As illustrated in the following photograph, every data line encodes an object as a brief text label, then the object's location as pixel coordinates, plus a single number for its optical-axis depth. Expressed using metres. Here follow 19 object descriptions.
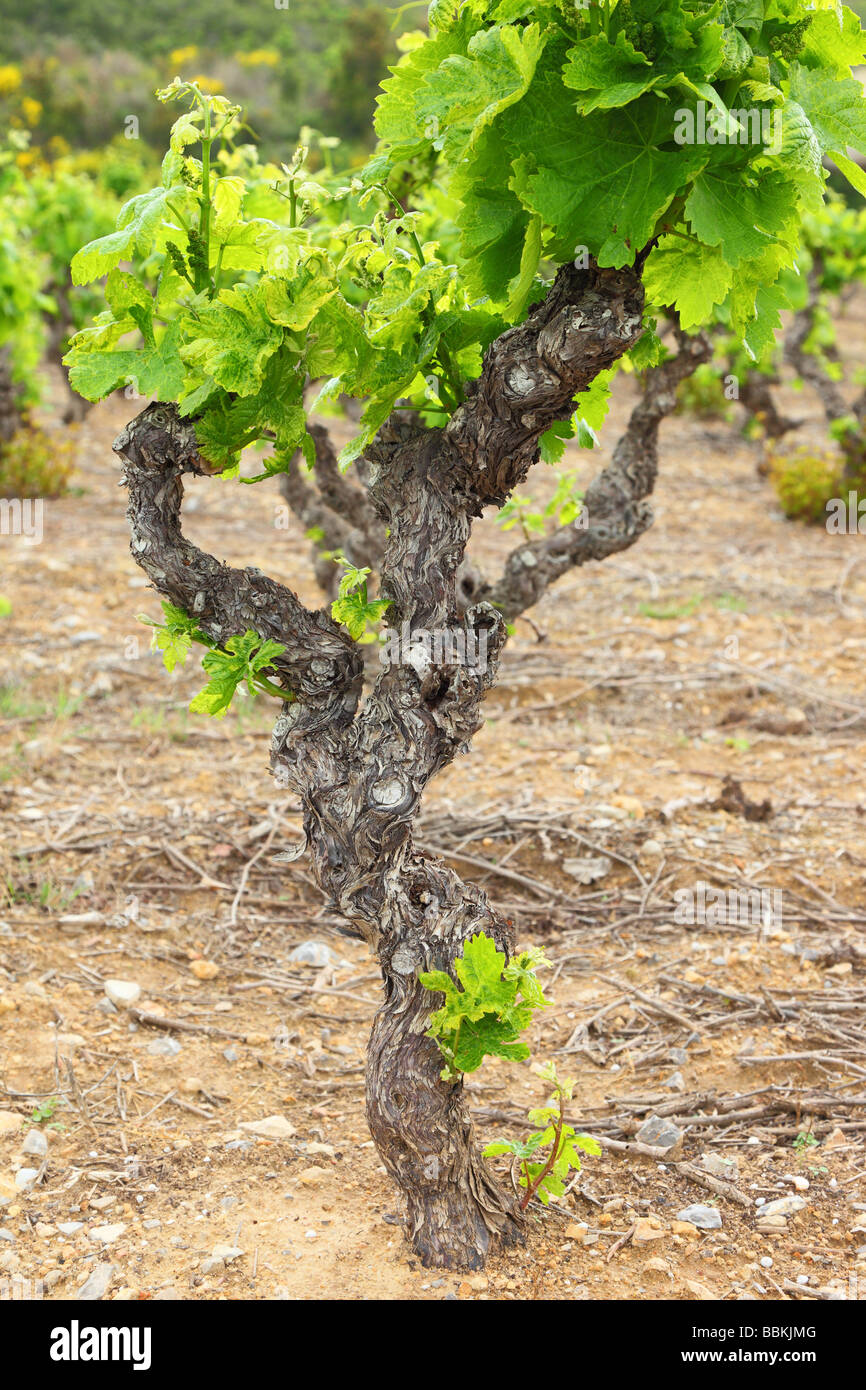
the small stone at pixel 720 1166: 2.88
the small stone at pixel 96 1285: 2.39
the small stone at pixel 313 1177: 2.84
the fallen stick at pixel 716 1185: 2.77
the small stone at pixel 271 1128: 3.06
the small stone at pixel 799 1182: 2.81
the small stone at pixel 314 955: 3.96
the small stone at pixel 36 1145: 2.92
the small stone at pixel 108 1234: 2.58
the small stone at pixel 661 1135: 3.00
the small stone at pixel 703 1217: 2.67
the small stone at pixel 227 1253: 2.50
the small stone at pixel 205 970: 3.82
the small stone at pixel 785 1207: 2.71
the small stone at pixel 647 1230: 2.62
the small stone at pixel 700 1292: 2.42
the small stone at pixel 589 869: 4.39
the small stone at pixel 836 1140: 2.98
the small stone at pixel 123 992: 3.59
